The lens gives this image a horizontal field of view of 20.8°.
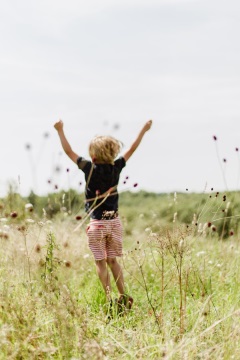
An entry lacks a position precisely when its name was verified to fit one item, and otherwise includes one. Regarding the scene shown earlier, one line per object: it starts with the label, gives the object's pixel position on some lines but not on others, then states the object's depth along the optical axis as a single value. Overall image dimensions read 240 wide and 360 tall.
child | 5.83
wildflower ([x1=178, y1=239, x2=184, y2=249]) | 4.17
